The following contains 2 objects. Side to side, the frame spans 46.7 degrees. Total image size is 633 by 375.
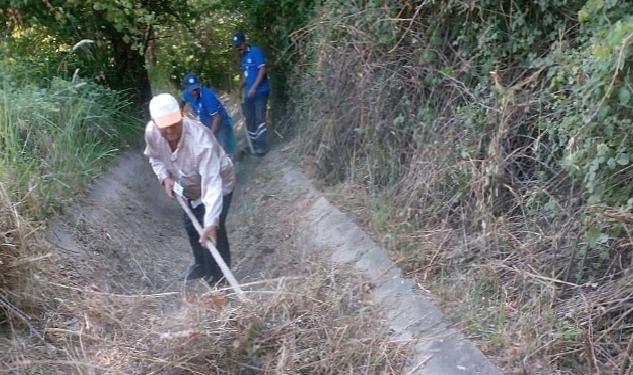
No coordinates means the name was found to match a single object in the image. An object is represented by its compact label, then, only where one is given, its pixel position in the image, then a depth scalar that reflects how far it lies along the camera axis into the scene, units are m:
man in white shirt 5.08
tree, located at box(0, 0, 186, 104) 9.11
